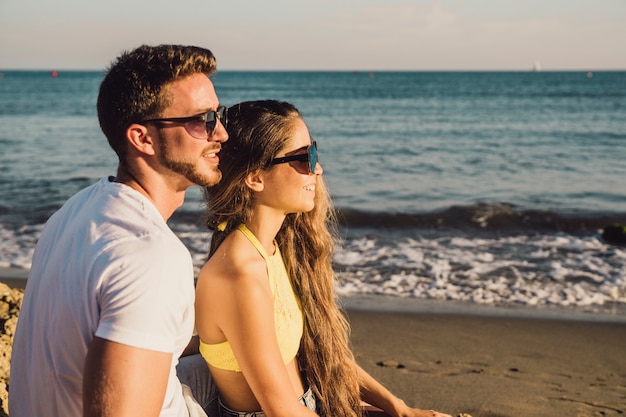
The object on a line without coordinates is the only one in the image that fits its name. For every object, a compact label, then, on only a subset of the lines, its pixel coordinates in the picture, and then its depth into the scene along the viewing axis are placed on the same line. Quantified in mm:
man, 1769
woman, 2668
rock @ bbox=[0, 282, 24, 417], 3178
